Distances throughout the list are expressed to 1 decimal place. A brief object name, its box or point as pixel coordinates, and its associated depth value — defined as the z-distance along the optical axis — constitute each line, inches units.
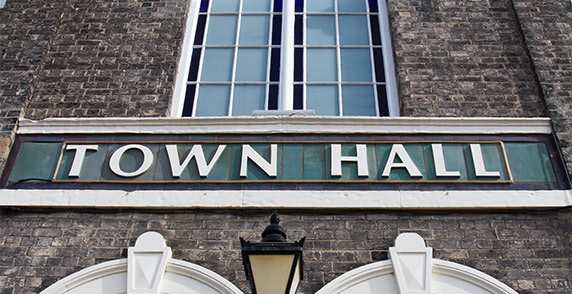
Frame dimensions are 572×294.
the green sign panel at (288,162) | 220.2
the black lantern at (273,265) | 146.3
